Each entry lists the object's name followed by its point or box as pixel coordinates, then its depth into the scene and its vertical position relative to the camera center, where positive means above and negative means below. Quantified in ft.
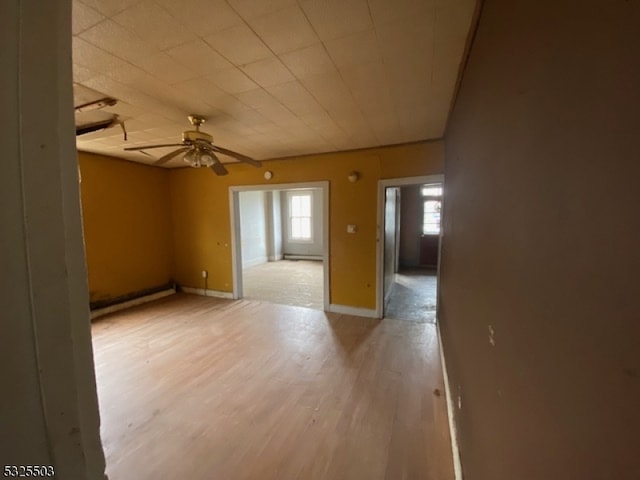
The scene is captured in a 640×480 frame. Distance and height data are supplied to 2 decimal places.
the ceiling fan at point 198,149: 7.52 +2.00
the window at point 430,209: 22.43 +0.69
